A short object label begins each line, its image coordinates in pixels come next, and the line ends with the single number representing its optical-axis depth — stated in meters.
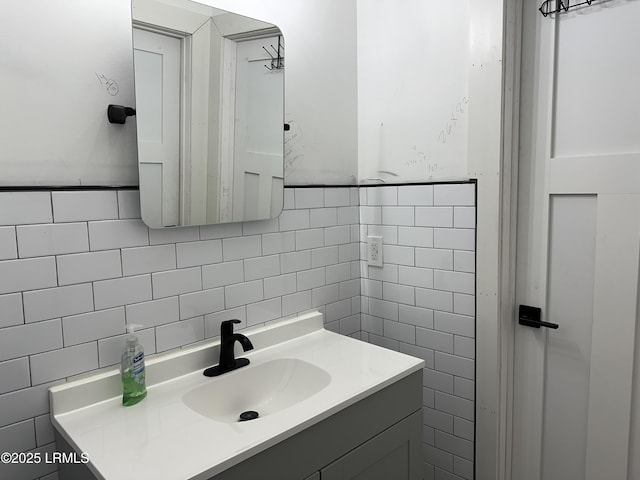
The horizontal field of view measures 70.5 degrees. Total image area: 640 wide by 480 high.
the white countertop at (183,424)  0.95
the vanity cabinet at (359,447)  1.07
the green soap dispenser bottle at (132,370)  1.21
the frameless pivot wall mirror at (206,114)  1.27
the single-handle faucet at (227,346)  1.41
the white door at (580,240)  1.40
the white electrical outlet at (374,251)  1.93
